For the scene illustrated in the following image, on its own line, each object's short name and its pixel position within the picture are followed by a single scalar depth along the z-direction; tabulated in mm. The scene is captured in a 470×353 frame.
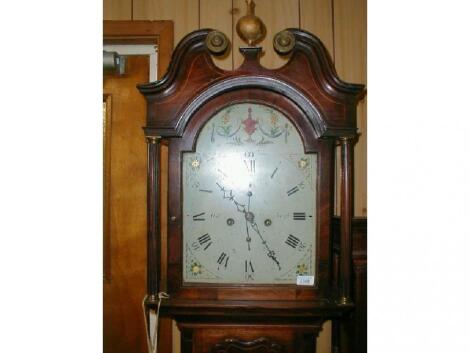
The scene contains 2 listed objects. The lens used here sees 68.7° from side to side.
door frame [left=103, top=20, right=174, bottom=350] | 1388
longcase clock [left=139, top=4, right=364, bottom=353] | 1090
